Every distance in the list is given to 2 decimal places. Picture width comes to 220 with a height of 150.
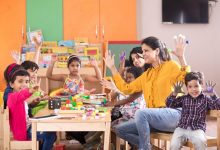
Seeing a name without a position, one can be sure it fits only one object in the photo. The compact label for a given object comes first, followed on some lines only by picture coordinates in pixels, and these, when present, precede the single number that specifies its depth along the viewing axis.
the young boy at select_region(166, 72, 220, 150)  3.59
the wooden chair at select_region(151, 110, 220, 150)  3.59
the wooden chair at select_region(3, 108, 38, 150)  3.57
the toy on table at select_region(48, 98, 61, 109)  3.97
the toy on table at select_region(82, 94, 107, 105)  4.27
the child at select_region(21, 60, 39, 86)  5.14
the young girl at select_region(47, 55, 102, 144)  5.42
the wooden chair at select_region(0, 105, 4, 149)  3.77
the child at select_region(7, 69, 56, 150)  3.81
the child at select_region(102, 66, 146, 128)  4.37
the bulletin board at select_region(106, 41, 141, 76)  7.85
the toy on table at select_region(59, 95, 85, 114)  3.65
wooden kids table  3.31
